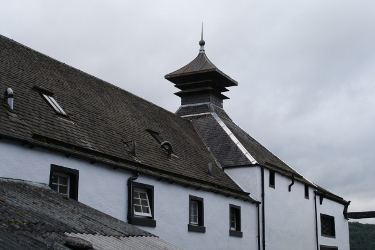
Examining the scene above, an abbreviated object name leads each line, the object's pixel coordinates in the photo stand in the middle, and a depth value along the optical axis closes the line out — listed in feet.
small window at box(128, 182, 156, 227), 53.31
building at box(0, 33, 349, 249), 47.42
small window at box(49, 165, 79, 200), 46.37
